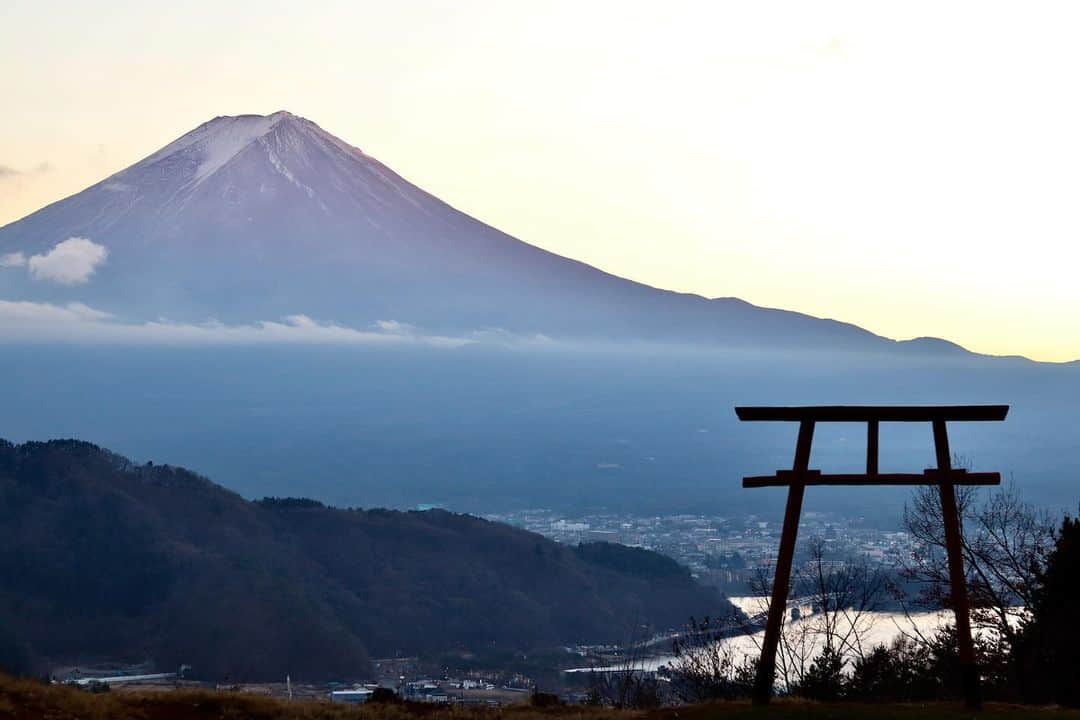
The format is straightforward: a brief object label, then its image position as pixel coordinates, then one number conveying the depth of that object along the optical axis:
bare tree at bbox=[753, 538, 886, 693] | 18.45
